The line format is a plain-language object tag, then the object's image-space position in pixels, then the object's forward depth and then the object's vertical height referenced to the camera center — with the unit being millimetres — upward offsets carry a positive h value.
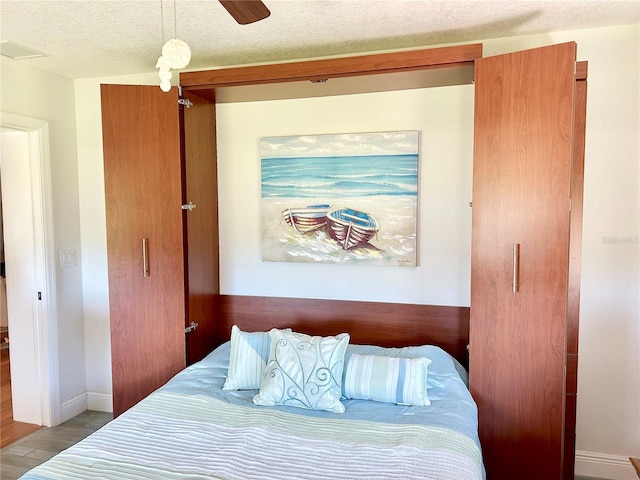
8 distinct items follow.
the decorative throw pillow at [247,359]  2217 -768
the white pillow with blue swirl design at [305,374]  2006 -767
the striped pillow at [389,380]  2039 -803
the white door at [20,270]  2988 -399
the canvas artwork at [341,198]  2656 +101
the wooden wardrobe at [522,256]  1995 -208
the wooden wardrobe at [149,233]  2535 -113
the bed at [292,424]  1549 -902
